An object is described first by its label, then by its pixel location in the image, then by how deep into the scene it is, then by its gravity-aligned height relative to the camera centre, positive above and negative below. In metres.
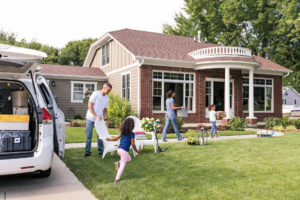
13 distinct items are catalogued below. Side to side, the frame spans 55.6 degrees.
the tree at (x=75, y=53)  47.16 +7.71
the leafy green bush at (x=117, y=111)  14.13 -0.59
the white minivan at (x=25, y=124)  4.04 -0.40
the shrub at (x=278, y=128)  14.21 -1.40
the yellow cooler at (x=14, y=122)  4.52 -0.38
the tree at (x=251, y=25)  25.80 +7.82
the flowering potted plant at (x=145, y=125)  11.65 -1.09
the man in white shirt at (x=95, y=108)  6.68 -0.22
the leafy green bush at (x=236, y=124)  14.07 -1.19
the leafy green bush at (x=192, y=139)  8.66 -1.20
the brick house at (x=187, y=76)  14.82 +1.38
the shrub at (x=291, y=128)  14.27 -1.40
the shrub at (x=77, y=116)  18.15 -1.10
